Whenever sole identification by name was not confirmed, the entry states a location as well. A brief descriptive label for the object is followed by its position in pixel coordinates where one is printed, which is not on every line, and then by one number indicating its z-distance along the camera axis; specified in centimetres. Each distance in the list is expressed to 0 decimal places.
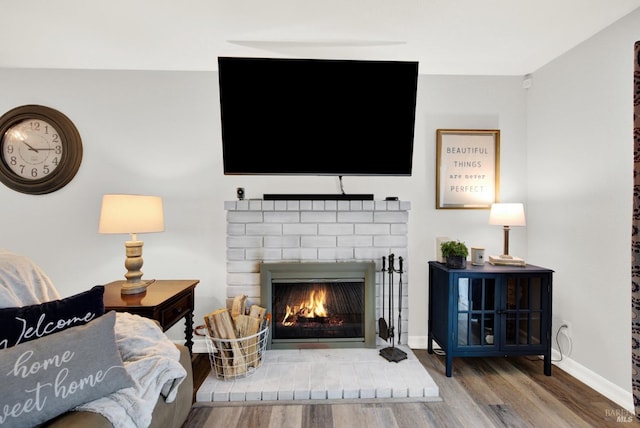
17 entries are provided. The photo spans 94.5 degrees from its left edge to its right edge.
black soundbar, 228
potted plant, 206
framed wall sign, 244
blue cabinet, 201
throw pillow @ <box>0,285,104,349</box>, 102
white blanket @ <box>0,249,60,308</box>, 114
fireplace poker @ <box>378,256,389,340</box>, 223
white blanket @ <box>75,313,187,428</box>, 98
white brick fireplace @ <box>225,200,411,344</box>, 232
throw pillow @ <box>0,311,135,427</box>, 84
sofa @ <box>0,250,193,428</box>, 88
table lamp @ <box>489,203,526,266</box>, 213
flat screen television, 196
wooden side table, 163
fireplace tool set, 215
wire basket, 189
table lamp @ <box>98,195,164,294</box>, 178
